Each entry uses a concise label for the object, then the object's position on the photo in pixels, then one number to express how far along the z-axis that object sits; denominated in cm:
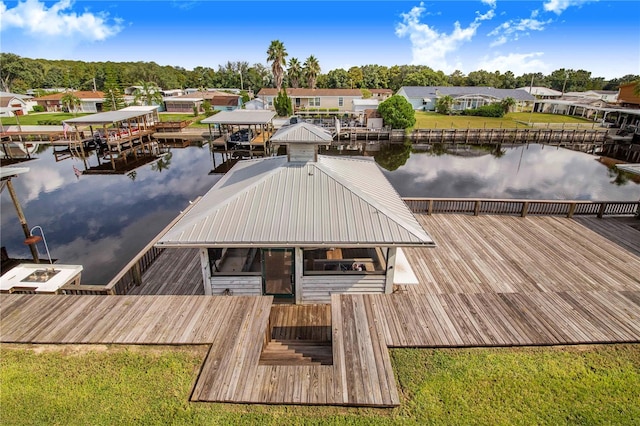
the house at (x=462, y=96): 5775
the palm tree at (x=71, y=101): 5423
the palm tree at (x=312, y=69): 6250
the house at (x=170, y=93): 6932
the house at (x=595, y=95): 6575
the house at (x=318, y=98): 5344
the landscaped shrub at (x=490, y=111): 5348
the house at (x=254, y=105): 5091
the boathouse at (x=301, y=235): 767
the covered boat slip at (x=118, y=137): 3102
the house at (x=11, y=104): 4394
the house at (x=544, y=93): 6912
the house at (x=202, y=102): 5572
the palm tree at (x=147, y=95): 5393
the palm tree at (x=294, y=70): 6246
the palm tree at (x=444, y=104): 5653
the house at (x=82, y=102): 5759
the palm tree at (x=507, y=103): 5622
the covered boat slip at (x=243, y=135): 3168
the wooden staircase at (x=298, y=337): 623
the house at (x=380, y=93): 6757
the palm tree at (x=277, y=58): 5628
